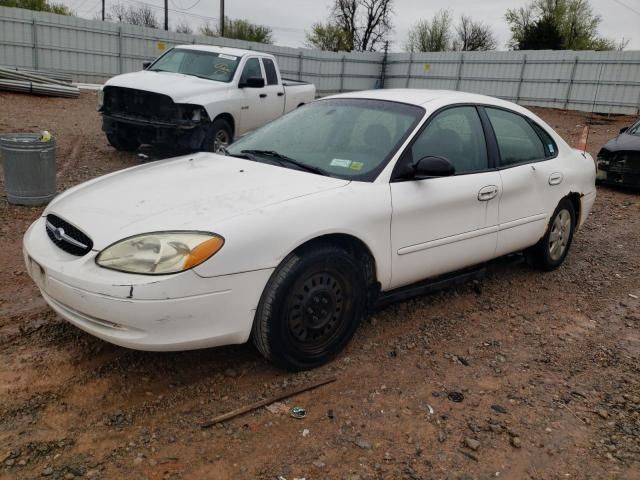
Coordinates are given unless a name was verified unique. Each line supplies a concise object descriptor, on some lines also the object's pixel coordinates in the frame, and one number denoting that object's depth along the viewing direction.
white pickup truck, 8.33
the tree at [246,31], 44.94
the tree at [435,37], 52.48
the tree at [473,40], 52.16
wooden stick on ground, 2.74
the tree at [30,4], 37.63
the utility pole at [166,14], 39.31
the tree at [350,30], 46.94
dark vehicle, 9.49
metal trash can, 5.96
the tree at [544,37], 35.56
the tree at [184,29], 47.07
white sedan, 2.70
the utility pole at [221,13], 34.25
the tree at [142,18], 53.47
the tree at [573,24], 42.84
